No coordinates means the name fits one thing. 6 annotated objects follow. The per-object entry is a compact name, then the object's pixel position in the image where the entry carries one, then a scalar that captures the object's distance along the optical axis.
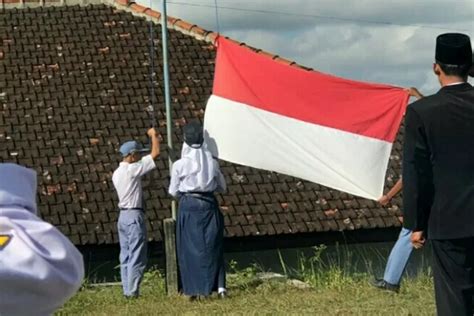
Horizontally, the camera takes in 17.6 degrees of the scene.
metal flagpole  13.87
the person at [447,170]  7.32
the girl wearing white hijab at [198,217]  12.25
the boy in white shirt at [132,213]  12.90
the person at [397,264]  11.27
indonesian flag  13.56
